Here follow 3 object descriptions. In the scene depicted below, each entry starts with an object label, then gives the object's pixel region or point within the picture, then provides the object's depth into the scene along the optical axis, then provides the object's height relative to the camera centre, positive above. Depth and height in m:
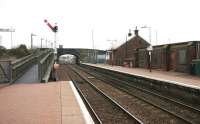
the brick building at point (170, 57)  36.19 -0.30
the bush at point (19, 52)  72.39 +0.49
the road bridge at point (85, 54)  121.81 +0.11
